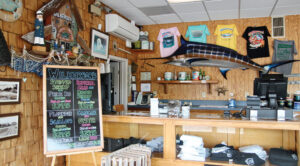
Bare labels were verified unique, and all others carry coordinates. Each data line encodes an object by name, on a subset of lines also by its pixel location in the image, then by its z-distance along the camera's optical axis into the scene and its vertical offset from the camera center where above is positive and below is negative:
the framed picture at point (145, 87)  6.18 -0.11
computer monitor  3.03 -0.03
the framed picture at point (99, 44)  4.17 +0.68
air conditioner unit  4.56 +1.08
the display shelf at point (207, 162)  2.72 -0.90
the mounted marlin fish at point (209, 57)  4.78 +0.50
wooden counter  2.67 -0.57
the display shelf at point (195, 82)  5.50 +0.01
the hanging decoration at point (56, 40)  2.86 +0.55
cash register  2.82 -0.16
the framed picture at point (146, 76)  6.16 +0.16
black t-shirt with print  5.46 +0.93
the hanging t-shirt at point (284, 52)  5.29 +0.65
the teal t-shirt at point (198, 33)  5.79 +1.18
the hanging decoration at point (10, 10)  2.59 +0.79
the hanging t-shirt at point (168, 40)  6.00 +1.04
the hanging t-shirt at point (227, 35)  5.63 +1.10
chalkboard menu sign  2.70 -0.32
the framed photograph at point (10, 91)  2.58 -0.09
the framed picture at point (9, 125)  2.56 -0.46
